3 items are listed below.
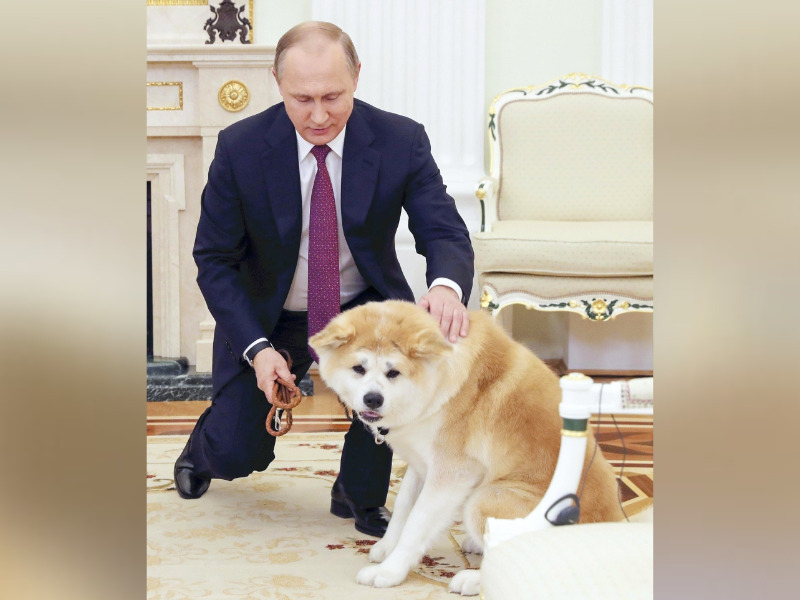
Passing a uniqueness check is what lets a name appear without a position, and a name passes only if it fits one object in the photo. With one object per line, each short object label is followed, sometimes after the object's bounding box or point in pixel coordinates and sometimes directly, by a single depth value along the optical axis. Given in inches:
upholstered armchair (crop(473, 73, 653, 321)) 161.2
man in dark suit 80.5
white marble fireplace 159.5
